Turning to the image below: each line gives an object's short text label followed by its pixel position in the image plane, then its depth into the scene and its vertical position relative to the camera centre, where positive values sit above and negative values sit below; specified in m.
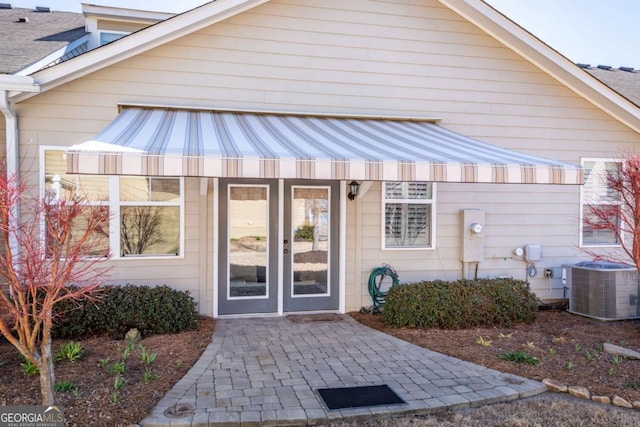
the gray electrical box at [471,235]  10.86 -0.43
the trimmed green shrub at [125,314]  8.00 -1.70
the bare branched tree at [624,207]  8.77 +0.21
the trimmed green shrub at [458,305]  9.12 -1.76
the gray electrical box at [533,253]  11.23 -0.88
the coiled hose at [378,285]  10.23 -1.50
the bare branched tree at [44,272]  5.27 -0.65
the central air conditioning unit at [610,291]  10.20 -1.64
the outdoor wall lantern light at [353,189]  10.20 +0.59
